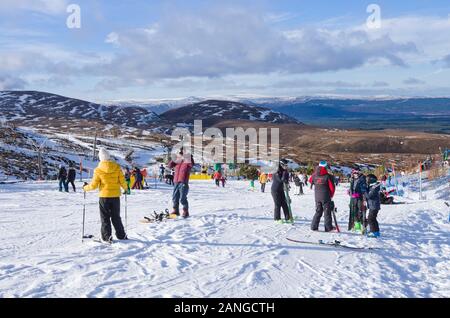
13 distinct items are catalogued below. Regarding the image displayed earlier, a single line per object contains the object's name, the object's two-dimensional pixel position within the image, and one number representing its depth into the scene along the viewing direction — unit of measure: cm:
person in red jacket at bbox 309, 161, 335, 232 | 1073
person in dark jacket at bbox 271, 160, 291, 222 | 1150
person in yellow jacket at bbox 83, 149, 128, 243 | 876
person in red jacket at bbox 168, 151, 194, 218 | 1170
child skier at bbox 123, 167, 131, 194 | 2225
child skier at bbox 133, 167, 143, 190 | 2431
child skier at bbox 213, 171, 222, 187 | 2792
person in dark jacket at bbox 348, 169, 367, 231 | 1141
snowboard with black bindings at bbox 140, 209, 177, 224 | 1181
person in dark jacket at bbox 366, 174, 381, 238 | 1078
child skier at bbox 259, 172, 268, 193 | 2511
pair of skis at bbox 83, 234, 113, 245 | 885
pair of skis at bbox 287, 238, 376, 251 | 949
